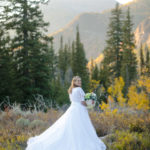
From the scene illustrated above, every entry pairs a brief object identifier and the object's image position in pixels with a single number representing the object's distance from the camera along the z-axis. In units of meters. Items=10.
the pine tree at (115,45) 42.22
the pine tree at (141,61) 67.90
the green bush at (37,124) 8.54
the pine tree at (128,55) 41.44
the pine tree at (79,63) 49.54
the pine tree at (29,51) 22.83
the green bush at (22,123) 8.70
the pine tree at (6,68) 21.66
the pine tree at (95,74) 57.19
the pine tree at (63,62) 67.94
